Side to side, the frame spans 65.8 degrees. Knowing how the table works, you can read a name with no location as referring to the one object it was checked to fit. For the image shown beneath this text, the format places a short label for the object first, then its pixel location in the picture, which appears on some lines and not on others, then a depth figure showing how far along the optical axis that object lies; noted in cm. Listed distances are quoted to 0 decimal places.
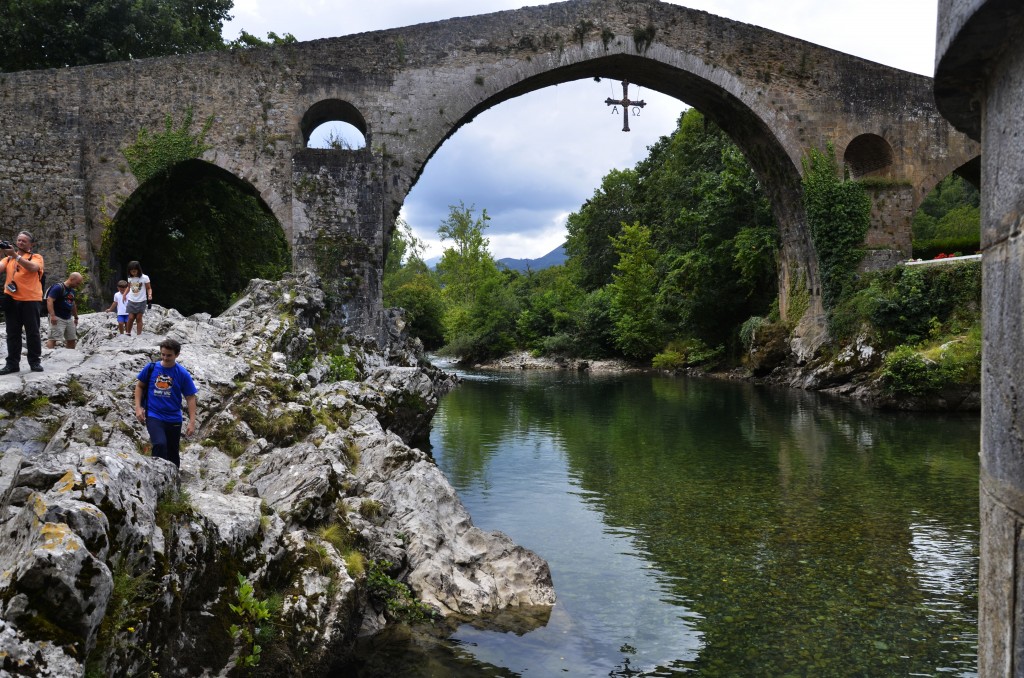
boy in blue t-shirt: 545
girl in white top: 961
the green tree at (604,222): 4441
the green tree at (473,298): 4197
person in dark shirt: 845
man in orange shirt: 660
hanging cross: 1997
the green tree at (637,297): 3438
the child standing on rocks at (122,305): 1002
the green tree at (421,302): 4879
